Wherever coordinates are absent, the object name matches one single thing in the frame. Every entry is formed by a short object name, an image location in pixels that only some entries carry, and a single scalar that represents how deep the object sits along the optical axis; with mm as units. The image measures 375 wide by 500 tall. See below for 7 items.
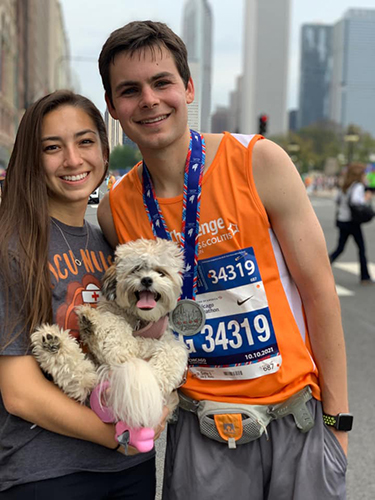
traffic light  13097
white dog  1742
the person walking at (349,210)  11211
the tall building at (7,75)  47550
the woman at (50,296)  1783
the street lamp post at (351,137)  44253
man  1997
